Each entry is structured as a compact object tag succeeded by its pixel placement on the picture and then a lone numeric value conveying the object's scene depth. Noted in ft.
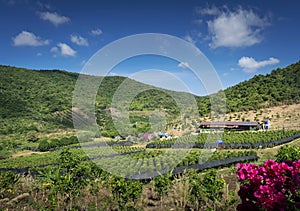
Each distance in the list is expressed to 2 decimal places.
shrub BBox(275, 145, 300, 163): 21.50
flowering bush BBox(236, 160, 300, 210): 8.55
